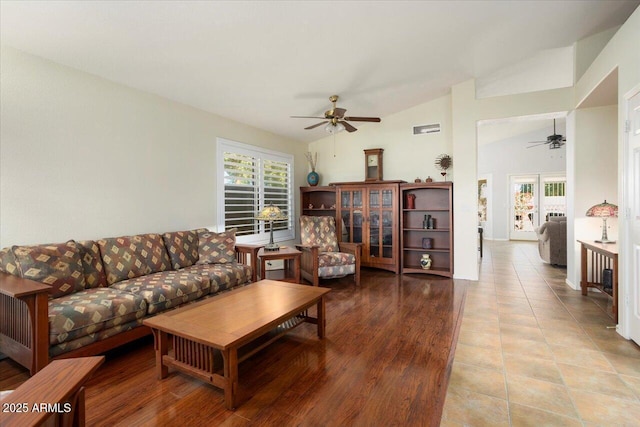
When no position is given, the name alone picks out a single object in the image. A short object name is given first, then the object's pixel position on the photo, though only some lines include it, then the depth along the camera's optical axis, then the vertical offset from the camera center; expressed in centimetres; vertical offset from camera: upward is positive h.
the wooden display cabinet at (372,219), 533 -22
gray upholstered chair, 564 -69
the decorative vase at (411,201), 543 +9
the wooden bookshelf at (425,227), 525 -37
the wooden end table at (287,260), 392 -67
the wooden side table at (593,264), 349 -76
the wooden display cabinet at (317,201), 611 +13
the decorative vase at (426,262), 524 -95
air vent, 544 +136
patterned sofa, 202 -66
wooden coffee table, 182 -75
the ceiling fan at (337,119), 390 +112
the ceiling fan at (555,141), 670 +140
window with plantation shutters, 457 +34
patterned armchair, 447 -70
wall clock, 574 +79
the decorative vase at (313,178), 621 +58
